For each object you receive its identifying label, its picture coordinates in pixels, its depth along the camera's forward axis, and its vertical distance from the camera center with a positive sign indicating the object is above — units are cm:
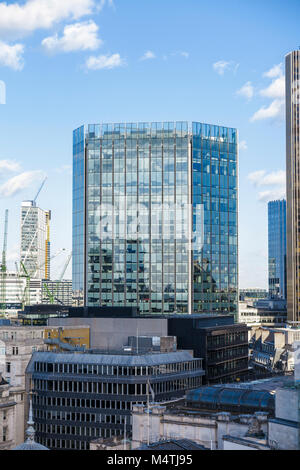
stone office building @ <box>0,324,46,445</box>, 12569 -783
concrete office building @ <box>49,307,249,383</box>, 14138 -415
